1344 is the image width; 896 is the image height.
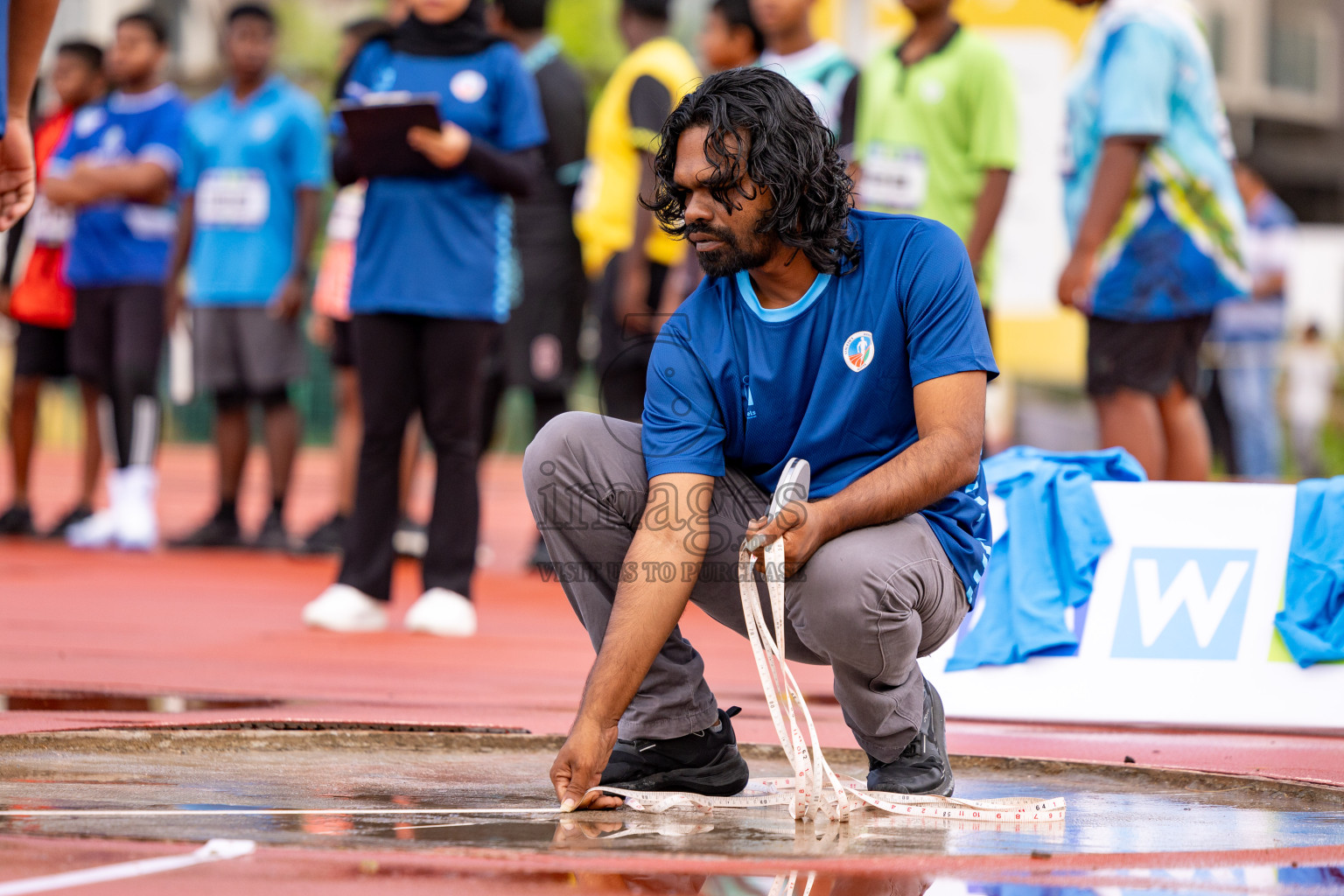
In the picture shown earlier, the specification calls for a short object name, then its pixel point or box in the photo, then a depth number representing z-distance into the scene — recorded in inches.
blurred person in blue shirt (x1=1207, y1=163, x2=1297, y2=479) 917.2
